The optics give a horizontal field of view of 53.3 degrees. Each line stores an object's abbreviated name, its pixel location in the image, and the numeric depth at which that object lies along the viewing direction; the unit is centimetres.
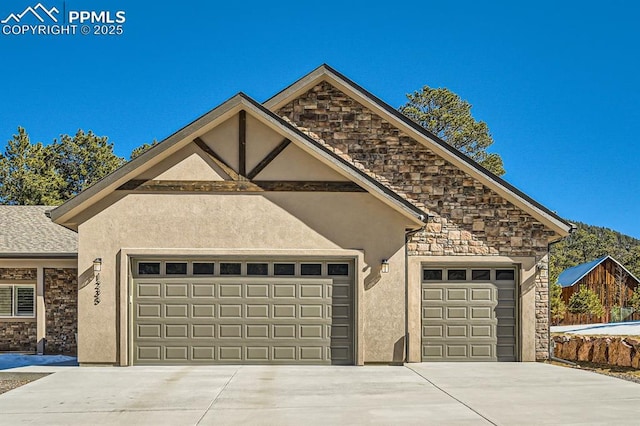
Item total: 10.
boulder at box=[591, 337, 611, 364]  1641
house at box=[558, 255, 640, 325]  4444
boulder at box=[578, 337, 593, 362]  1681
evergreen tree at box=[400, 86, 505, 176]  3309
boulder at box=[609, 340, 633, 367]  1556
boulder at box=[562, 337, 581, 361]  1727
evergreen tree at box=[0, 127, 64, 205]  3581
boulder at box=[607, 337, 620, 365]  1602
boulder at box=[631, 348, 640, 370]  1531
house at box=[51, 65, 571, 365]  1362
